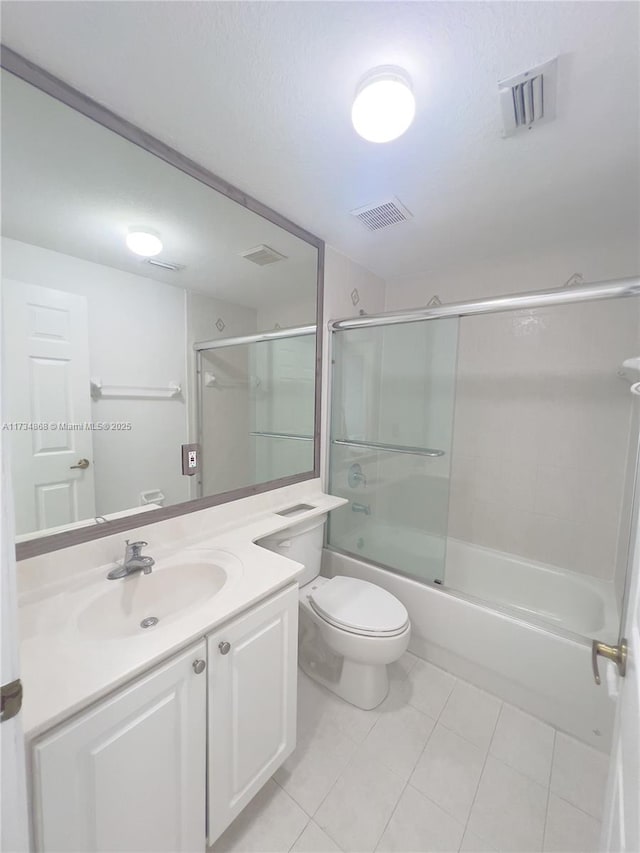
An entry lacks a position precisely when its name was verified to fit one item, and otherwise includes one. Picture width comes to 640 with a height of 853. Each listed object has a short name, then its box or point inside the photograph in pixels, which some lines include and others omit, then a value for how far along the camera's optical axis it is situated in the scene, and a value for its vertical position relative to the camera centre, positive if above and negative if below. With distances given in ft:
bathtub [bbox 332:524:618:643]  5.80 -3.38
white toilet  4.66 -3.23
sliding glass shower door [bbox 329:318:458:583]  6.55 -0.81
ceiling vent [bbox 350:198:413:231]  5.15 +3.04
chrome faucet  3.45 -1.75
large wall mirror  3.26 +0.93
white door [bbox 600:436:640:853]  1.61 -1.94
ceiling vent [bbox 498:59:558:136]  3.06 +3.02
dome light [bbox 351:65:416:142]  2.98 +2.73
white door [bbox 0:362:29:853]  1.46 -1.29
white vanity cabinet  2.16 -2.79
